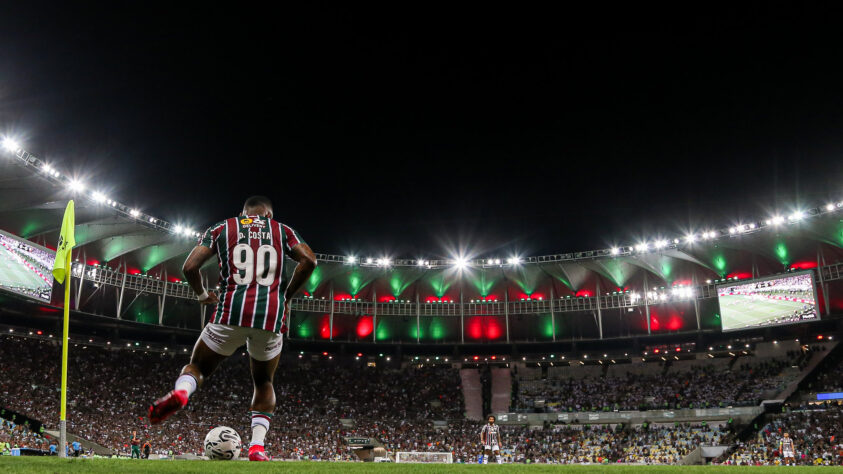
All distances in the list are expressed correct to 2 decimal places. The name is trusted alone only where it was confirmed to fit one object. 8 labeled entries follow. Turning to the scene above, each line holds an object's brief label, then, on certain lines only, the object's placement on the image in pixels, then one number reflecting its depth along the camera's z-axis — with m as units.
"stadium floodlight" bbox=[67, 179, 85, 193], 33.72
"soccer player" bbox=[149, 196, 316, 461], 6.53
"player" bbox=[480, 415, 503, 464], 21.53
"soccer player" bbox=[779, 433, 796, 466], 34.47
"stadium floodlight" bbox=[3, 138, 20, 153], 29.38
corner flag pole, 9.14
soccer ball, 7.03
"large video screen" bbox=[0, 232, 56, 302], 31.62
